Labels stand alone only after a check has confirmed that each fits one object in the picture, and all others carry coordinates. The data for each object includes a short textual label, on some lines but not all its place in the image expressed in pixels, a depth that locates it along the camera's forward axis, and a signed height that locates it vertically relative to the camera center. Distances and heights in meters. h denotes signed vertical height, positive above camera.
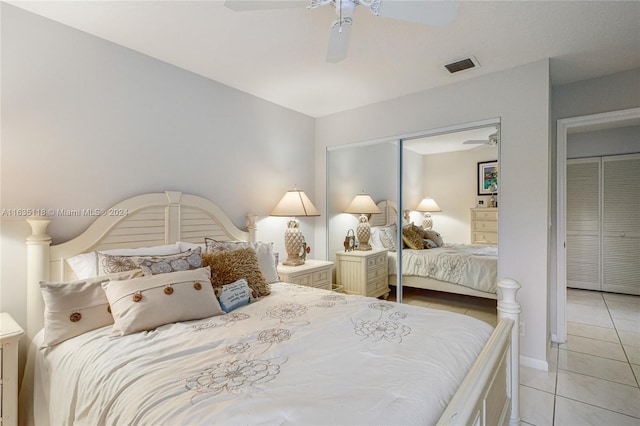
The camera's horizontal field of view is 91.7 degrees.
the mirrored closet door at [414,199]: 2.83 +0.17
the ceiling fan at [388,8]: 1.37 +0.94
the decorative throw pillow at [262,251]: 2.31 -0.29
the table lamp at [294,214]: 3.16 +0.01
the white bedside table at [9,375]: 1.44 -0.76
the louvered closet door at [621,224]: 4.29 -0.12
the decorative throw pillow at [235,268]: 1.99 -0.36
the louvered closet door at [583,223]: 4.57 -0.11
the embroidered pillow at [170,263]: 1.77 -0.29
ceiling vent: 2.47 +1.23
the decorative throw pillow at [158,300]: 1.48 -0.44
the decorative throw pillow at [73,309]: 1.47 -0.47
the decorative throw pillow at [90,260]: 1.84 -0.28
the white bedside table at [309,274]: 2.89 -0.57
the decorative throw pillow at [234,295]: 1.84 -0.49
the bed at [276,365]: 0.90 -0.56
